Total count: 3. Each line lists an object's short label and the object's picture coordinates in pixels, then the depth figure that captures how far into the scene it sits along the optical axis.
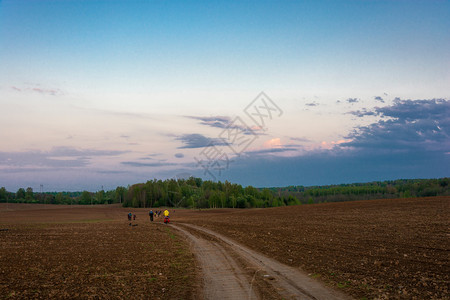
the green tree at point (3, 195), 160.75
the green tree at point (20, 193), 184.38
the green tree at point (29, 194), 176.32
